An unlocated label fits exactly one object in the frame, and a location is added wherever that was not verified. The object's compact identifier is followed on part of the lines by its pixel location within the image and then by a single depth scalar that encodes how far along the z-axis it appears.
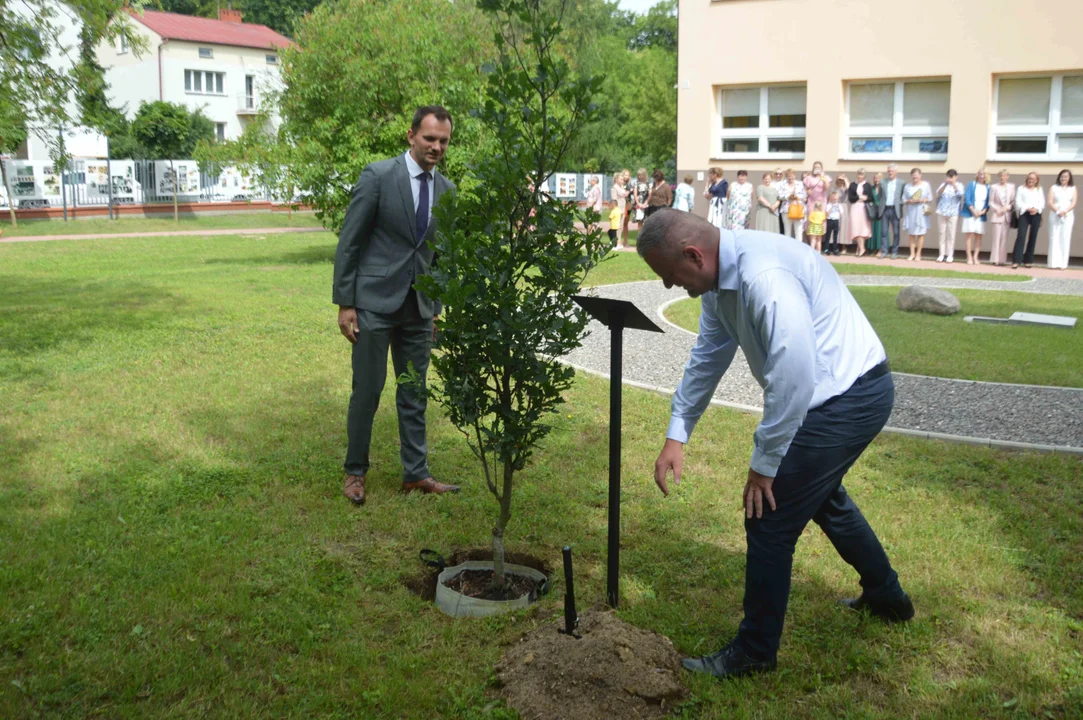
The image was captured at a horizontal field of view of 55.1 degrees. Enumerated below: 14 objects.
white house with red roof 58.25
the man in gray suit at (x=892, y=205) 22.44
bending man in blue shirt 3.54
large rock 13.69
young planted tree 4.37
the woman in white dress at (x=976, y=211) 21.19
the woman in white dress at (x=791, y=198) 22.12
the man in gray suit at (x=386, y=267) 5.88
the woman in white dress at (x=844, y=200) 23.11
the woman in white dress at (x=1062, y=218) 20.20
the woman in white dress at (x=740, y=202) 22.33
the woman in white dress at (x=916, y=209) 21.86
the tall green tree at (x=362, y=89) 20.05
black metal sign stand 4.32
